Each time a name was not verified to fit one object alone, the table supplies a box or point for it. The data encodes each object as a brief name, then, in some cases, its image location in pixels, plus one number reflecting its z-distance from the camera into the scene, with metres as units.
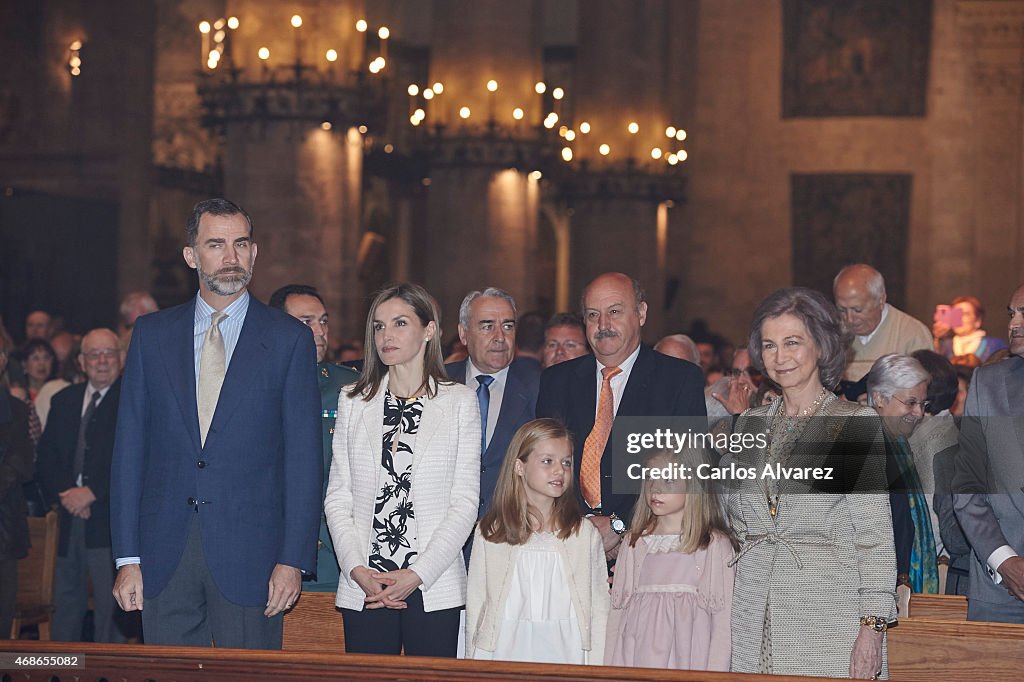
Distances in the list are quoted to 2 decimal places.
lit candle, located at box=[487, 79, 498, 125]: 16.36
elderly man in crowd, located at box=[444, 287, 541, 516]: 6.08
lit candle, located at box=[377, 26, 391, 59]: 14.72
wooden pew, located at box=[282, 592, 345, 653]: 5.34
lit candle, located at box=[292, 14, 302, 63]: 14.08
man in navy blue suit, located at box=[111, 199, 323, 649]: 4.67
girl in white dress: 5.02
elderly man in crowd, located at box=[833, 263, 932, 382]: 7.81
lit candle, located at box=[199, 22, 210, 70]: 14.59
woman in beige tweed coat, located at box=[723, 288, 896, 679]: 4.37
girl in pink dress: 4.87
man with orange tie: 5.52
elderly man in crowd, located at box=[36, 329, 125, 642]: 8.00
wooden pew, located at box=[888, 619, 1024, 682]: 4.12
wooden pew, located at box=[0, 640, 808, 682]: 3.76
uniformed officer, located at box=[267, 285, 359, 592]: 5.79
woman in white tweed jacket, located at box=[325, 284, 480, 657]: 4.84
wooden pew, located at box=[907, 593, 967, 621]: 4.98
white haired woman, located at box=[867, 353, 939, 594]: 5.01
